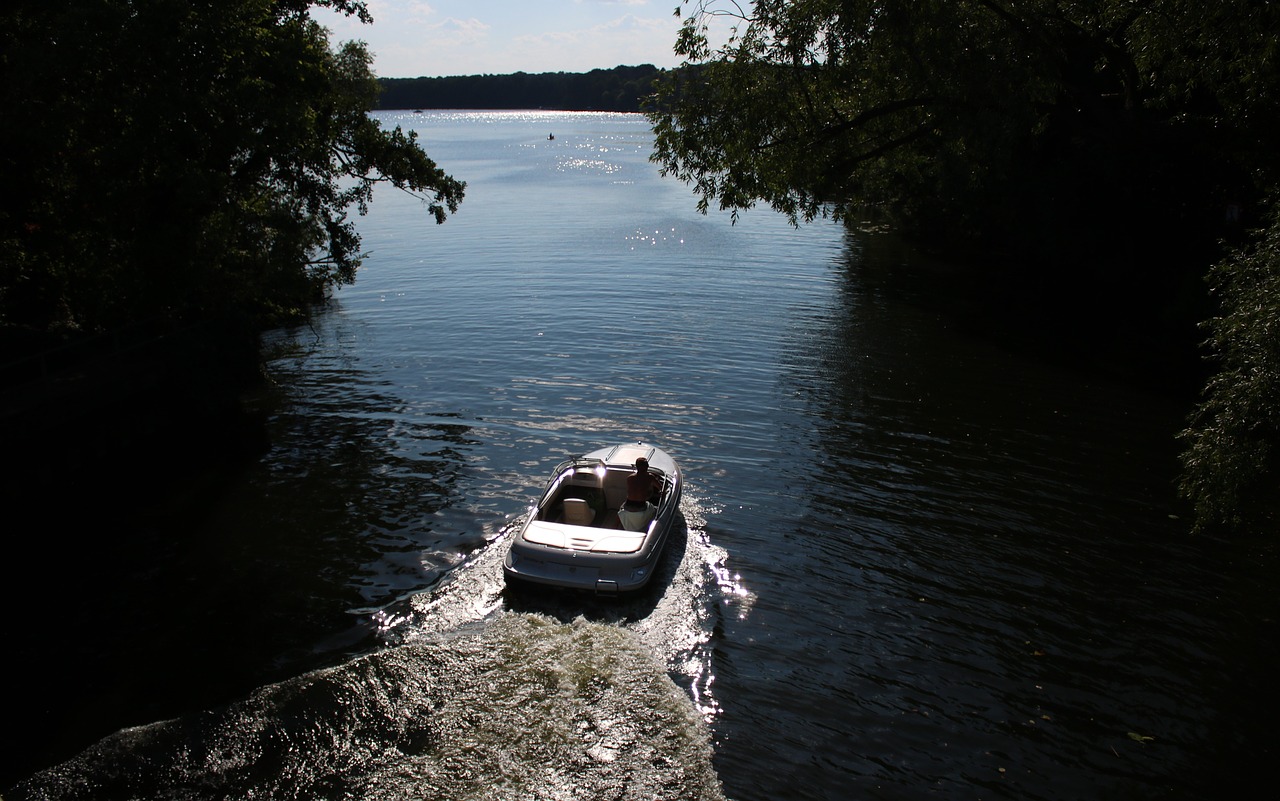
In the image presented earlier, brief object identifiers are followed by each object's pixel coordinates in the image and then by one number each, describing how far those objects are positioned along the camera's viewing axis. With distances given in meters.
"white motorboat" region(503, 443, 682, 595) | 12.93
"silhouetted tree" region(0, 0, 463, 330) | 17.84
